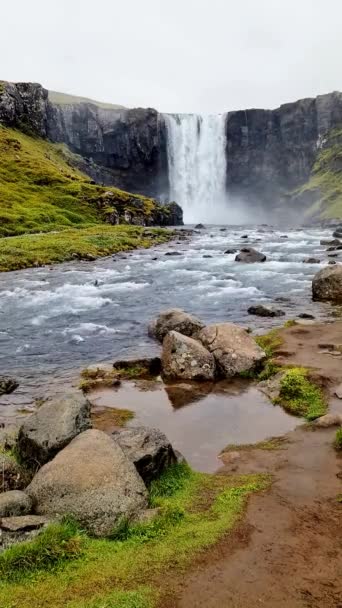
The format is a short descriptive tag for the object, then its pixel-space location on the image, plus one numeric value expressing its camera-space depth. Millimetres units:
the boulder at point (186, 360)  16594
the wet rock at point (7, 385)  16295
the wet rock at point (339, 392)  14121
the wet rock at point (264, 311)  25884
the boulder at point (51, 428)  10367
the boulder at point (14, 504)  8172
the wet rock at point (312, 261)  44781
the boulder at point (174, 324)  21031
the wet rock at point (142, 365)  17766
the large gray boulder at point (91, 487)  8266
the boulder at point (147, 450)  9906
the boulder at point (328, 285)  29203
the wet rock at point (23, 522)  7645
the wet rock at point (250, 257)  46500
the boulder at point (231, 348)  16984
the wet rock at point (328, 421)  12422
